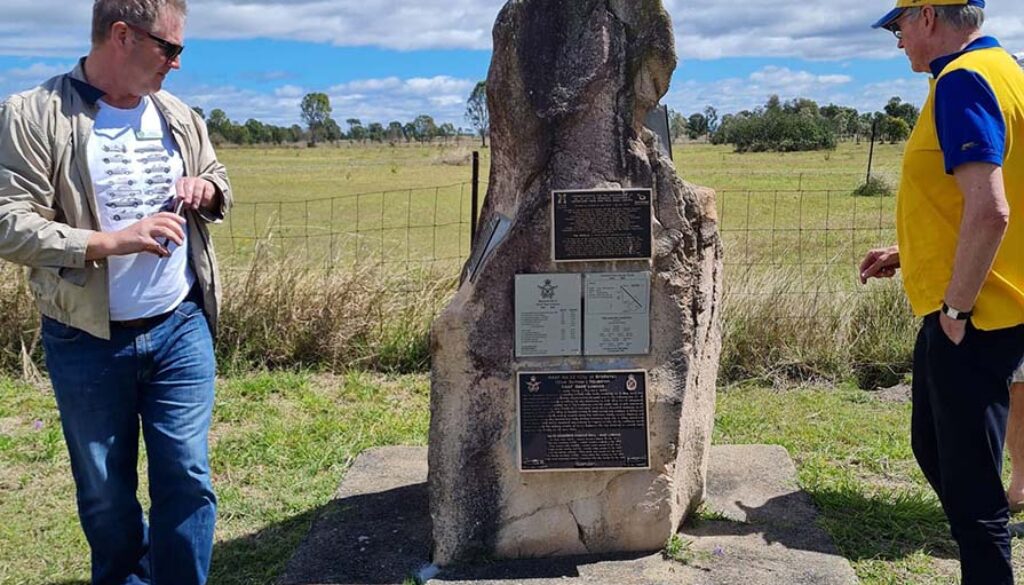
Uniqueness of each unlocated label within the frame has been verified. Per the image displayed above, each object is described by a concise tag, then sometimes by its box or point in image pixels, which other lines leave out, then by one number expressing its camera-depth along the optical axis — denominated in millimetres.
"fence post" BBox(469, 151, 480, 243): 7070
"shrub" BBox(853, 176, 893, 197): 20591
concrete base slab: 3842
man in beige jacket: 2953
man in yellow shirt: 3012
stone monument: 3738
